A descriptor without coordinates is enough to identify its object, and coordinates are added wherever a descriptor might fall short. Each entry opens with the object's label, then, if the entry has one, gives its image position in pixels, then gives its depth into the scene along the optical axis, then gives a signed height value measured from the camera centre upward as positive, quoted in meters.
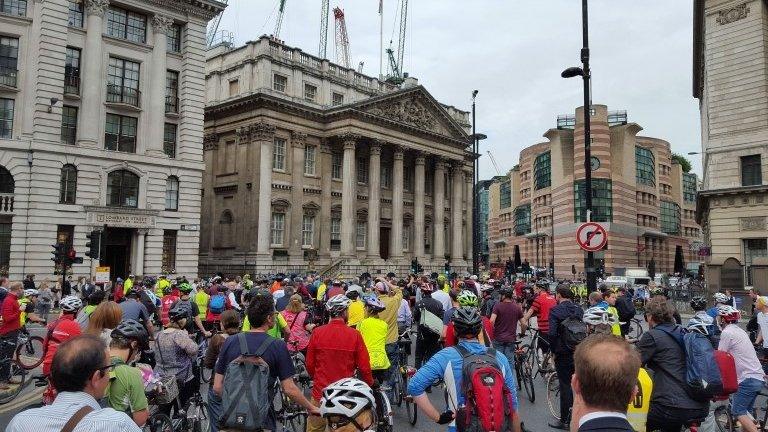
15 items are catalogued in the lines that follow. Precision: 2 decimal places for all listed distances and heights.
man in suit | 2.73 -0.60
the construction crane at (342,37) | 89.45 +35.33
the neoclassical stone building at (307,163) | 40.81 +7.41
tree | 102.69 +18.94
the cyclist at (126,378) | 4.54 -0.99
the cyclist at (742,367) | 7.09 -1.27
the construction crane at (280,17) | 82.88 +35.20
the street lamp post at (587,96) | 12.36 +3.74
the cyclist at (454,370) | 4.33 -0.86
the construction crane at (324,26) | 81.62 +33.17
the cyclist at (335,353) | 6.09 -1.02
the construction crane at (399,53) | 85.88 +31.62
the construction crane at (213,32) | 63.47 +26.90
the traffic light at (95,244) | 21.55 +0.40
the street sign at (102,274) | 21.44 -0.75
